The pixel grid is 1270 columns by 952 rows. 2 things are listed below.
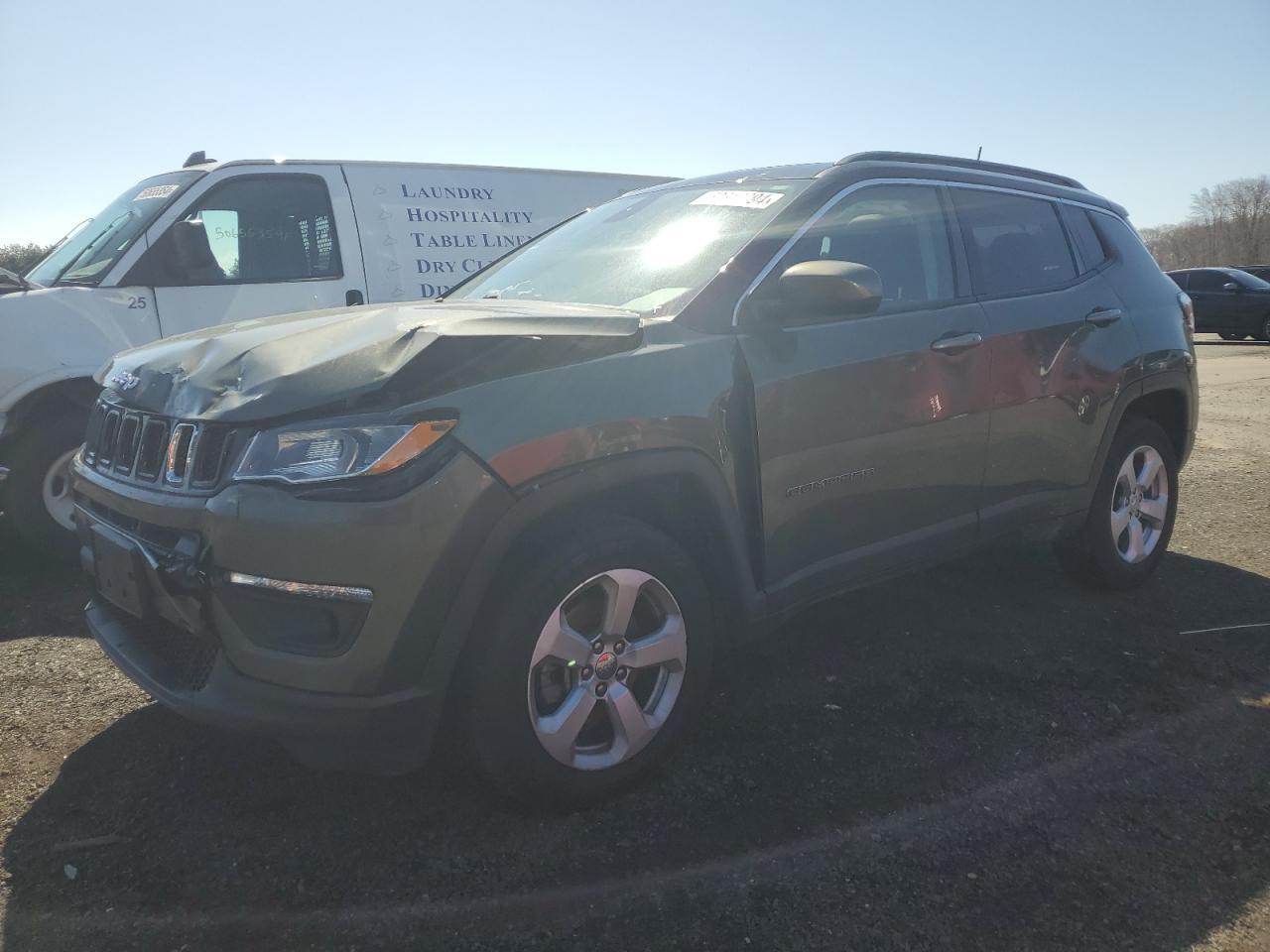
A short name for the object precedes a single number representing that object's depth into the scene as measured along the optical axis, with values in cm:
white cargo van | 484
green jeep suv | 228
